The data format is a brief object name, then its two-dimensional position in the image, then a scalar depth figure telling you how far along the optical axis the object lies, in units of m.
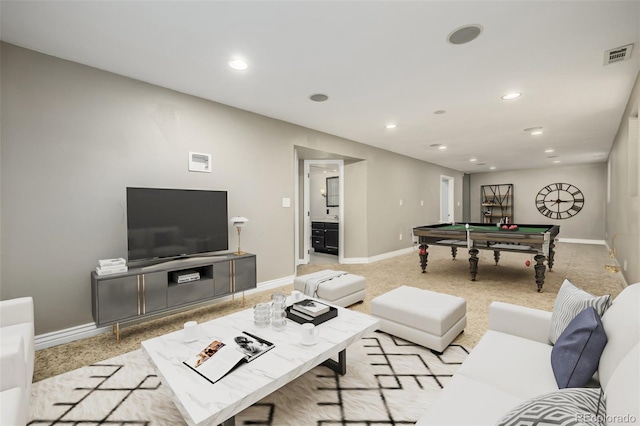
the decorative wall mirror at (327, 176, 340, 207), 7.51
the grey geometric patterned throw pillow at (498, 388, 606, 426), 0.71
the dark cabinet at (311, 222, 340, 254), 6.64
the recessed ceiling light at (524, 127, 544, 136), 4.74
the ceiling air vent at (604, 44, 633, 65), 2.40
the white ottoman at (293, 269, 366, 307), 3.08
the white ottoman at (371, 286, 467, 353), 2.24
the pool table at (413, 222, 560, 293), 3.79
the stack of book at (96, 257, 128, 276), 2.54
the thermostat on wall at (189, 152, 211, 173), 3.36
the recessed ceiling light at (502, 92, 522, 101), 3.35
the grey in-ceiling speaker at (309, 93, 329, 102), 3.39
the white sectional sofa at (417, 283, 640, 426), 0.78
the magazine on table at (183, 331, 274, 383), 1.42
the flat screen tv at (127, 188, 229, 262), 2.79
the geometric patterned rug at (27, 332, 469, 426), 1.60
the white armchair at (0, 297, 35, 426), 1.12
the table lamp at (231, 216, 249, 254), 3.51
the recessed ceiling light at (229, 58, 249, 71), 2.58
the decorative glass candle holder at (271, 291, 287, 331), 1.92
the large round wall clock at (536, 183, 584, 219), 8.79
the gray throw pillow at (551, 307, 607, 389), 1.13
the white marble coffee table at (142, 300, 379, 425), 1.21
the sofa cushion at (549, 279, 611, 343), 1.35
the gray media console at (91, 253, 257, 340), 2.46
